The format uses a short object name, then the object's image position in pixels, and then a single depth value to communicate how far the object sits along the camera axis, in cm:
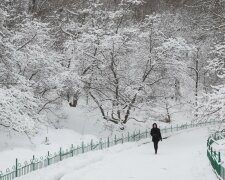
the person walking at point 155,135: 1989
